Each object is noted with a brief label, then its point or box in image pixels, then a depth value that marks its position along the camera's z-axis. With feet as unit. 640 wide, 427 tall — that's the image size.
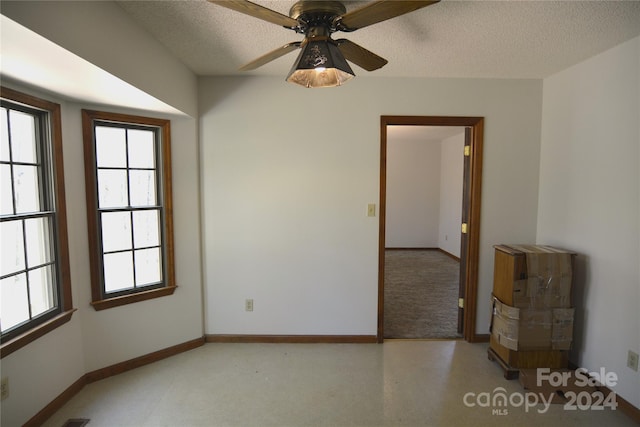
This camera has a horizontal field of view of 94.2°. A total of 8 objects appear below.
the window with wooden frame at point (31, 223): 5.59
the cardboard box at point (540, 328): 7.34
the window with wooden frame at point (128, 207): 7.27
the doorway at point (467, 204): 8.91
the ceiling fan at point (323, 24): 4.09
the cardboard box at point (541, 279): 7.26
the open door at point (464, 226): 9.40
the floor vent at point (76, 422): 6.06
